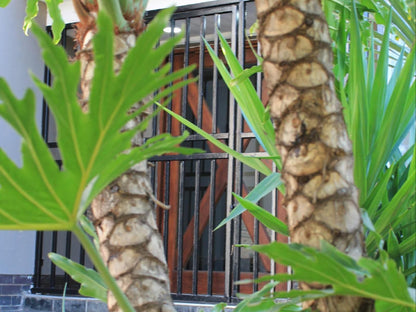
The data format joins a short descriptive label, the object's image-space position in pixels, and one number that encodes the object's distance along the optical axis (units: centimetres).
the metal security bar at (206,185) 672
